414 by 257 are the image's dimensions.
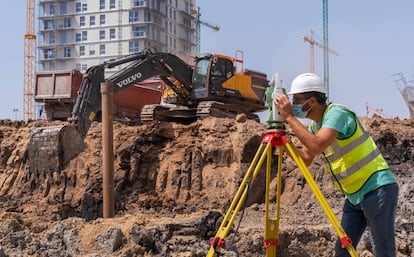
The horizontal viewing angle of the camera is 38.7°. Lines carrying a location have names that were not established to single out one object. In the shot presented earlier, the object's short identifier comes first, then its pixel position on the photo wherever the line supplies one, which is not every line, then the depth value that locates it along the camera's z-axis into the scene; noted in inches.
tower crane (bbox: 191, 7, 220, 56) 3142.2
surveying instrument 133.6
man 128.1
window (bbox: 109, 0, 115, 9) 2701.3
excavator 522.0
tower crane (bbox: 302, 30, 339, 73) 2832.2
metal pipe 371.2
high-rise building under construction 2613.2
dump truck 637.9
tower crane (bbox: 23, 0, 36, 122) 2267.5
